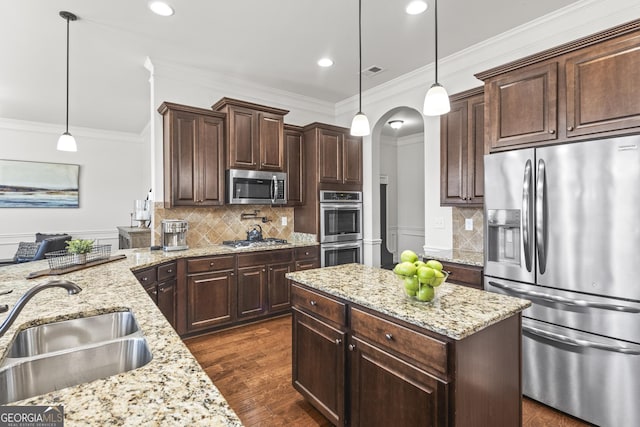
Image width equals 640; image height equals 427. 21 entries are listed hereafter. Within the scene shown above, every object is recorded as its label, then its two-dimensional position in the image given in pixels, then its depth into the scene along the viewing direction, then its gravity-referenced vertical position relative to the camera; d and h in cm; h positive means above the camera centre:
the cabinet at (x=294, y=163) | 447 +71
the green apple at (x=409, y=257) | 166 -23
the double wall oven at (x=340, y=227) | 436 -20
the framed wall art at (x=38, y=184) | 579 +56
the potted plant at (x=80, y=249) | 251 -28
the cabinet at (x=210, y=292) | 337 -84
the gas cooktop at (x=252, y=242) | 390 -37
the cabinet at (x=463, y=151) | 299 +60
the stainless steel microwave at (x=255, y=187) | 385 +33
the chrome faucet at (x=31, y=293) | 97 -27
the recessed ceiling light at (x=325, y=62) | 366 +175
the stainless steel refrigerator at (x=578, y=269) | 187 -37
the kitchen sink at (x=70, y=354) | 106 -53
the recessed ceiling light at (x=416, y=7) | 264 +172
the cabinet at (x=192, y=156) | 354 +66
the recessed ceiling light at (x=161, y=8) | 263 +172
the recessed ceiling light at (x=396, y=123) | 581 +163
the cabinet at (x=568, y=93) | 194 +82
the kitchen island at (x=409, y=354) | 131 -67
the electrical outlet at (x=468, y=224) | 341 -12
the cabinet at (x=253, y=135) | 382 +97
